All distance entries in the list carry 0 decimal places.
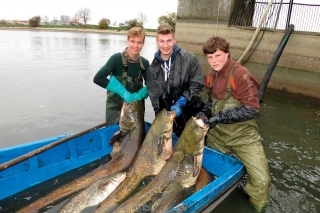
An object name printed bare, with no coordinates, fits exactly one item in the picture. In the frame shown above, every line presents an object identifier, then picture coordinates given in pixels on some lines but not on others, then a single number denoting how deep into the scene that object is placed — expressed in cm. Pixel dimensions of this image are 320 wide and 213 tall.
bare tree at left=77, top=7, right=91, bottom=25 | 10419
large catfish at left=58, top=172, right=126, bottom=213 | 316
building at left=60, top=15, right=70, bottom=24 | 10520
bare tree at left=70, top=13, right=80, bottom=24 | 10259
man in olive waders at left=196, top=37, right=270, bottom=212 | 351
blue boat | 314
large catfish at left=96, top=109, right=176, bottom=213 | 387
